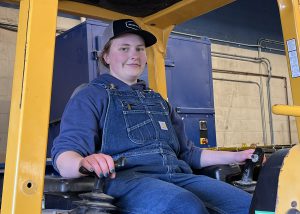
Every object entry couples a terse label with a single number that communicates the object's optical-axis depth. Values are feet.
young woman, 5.51
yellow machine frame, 4.15
